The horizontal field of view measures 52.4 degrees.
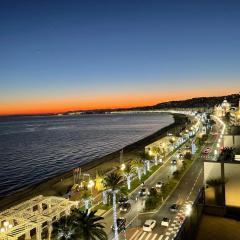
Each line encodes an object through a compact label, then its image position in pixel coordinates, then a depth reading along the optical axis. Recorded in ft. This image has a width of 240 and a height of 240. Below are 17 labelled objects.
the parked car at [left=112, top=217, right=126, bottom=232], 92.13
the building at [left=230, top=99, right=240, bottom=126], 334.20
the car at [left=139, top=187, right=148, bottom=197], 125.91
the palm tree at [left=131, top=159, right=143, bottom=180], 153.94
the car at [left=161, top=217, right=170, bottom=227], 95.40
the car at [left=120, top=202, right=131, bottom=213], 109.61
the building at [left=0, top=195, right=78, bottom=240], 82.21
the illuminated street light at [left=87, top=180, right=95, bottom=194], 130.96
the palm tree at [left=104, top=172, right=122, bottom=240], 105.71
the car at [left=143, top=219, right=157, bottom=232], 92.13
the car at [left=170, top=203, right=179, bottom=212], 107.09
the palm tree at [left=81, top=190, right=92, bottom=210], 111.51
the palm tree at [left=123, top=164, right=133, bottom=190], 136.61
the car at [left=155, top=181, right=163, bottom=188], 136.95
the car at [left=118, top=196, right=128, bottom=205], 115.64
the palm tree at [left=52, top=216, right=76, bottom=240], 63.02
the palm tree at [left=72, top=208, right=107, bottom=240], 64.48
